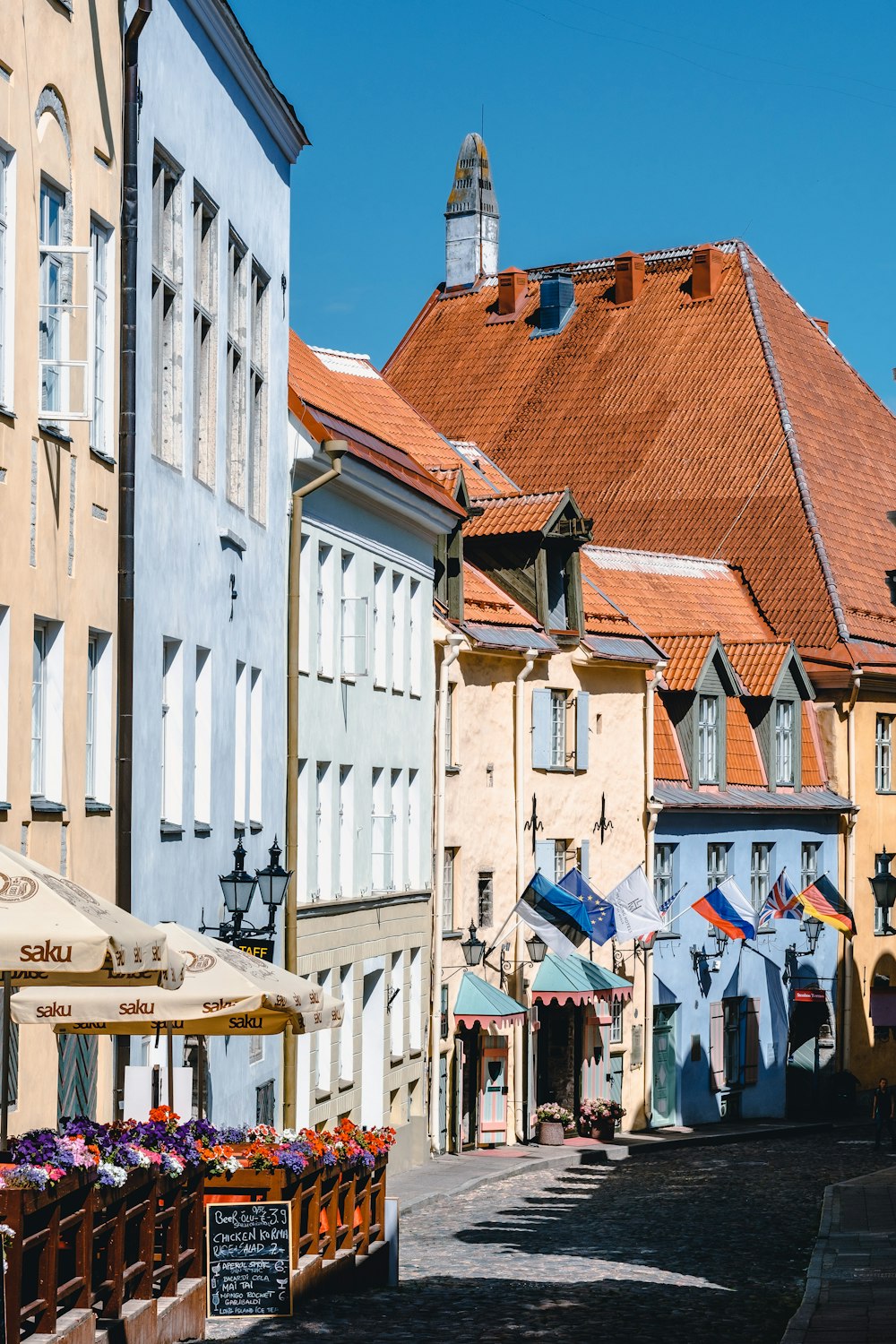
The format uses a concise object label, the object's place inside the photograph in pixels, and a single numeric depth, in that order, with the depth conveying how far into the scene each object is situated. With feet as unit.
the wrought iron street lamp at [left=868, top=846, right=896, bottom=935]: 117.80
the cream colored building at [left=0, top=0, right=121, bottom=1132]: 53.06
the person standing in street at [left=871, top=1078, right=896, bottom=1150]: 130.31
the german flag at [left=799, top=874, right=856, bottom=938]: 142.00
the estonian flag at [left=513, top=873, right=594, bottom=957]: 124.26
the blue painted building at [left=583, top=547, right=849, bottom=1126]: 144.46
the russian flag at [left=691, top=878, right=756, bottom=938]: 132.46
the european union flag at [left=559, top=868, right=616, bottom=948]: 125.59
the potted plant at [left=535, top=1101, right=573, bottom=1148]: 126.11
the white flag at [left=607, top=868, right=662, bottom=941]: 127.13
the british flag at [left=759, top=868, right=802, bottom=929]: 138.41
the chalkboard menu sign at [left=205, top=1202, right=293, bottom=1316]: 51.52
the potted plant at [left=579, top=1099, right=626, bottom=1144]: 129.90
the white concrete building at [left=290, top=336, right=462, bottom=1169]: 93.86
